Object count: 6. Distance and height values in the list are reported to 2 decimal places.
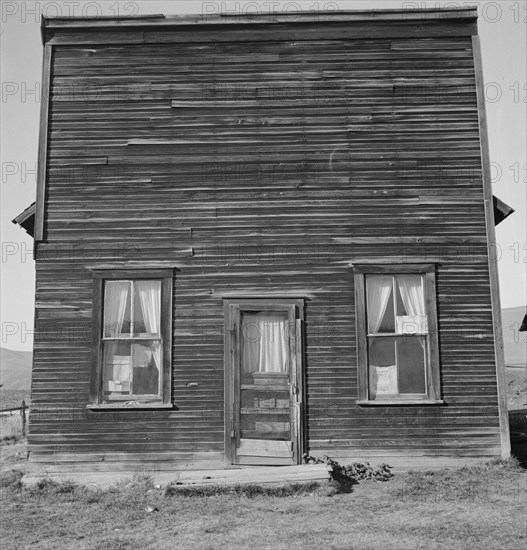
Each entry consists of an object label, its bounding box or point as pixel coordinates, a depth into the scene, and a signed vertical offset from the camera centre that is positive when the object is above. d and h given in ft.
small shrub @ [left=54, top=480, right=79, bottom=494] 34.98 -4.81
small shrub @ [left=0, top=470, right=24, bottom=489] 36.00 -4.67
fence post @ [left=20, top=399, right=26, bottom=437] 60.36 -2.81
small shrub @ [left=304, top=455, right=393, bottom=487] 35.53 -4.27
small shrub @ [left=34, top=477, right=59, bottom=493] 35.19 -4.72
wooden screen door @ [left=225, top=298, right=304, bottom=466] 37.40 +0.25
